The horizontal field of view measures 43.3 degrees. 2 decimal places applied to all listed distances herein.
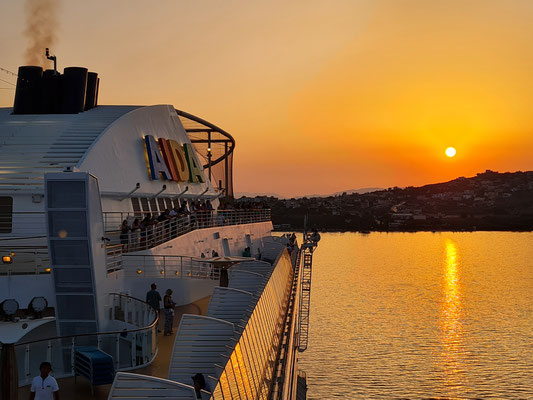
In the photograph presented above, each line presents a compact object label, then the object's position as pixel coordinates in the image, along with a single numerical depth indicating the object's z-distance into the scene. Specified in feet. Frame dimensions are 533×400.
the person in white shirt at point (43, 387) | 31.60
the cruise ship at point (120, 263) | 37.93
